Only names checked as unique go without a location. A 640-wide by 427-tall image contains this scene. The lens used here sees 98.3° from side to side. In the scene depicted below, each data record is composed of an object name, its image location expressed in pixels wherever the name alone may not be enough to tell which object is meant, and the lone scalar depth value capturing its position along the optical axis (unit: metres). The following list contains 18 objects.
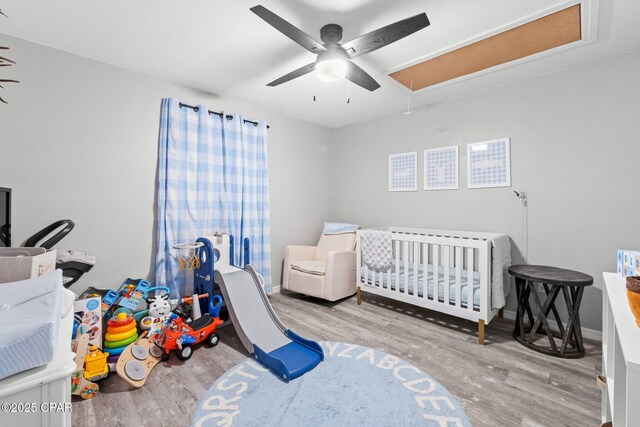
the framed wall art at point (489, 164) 2.84
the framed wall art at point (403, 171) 3.53
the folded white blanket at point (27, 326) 0.61
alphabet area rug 1.51
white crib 2.39
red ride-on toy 2.10
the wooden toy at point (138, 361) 1.78
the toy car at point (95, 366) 1.74
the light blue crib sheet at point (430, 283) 2.50
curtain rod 2.89
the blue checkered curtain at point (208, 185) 2.76
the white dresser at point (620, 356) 0.62
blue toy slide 1.97
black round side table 2.11
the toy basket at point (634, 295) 0.82
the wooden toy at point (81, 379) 1.67
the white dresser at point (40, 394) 0.58
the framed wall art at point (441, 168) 3.18
